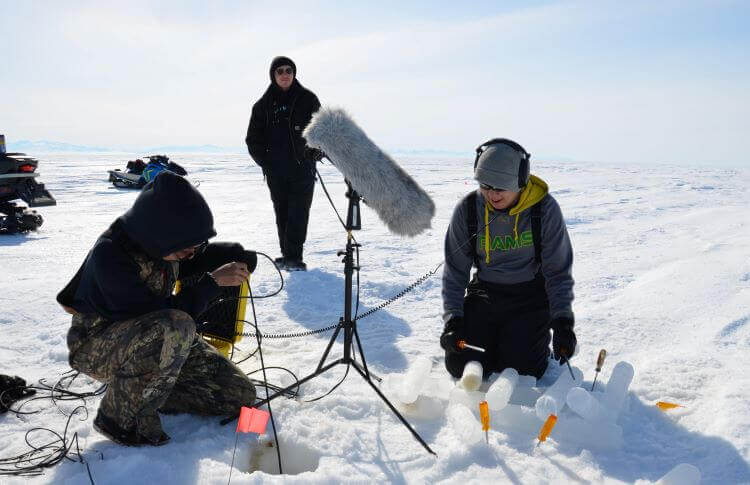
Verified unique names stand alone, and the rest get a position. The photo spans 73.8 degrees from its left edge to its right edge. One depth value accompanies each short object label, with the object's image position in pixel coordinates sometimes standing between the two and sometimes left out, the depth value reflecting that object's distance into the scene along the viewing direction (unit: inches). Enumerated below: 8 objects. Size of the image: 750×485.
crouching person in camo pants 88.7
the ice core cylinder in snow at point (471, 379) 114.6
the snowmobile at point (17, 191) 311.1
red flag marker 91.0
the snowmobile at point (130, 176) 622.2
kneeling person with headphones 116.0
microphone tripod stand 99.3
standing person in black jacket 221.0
